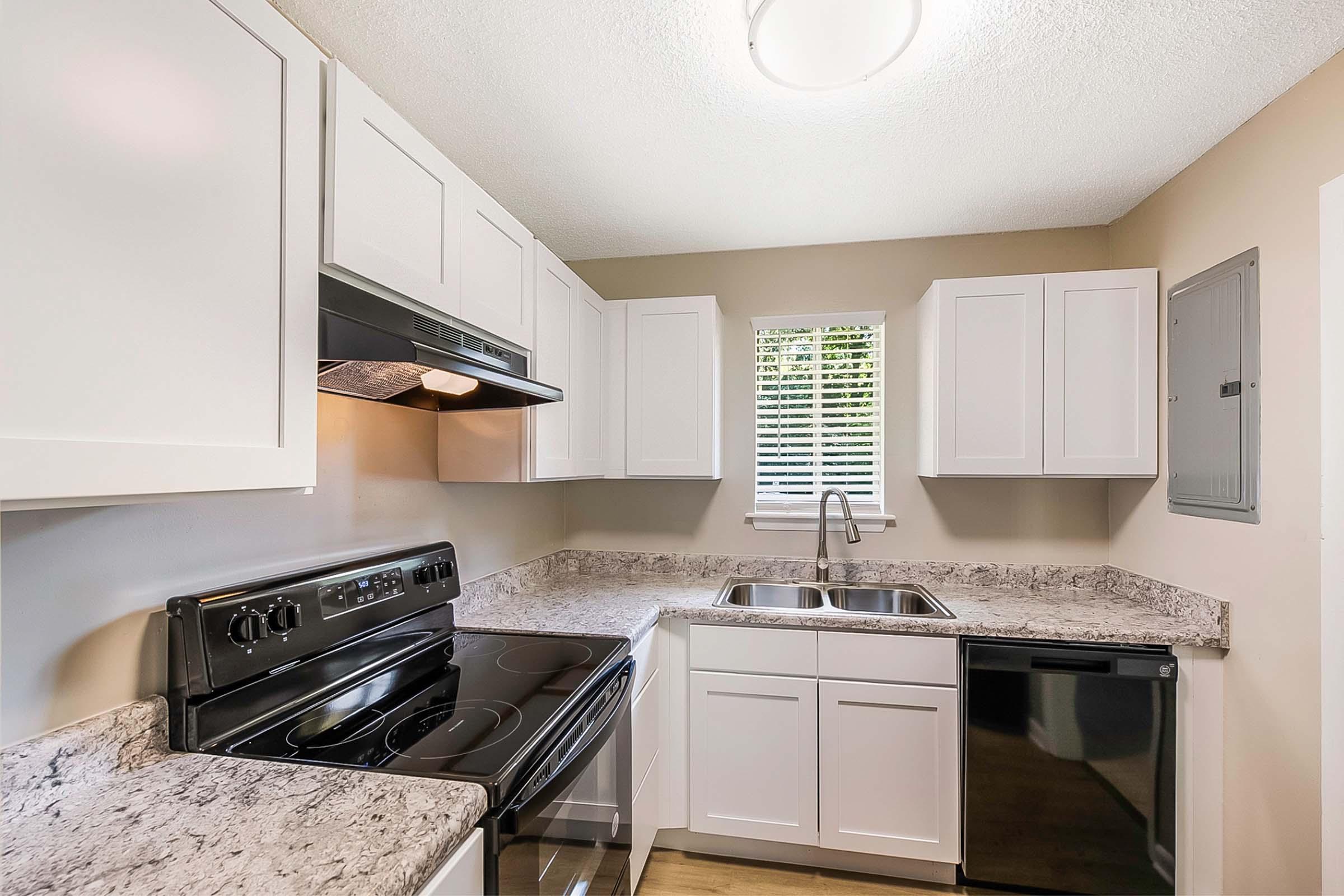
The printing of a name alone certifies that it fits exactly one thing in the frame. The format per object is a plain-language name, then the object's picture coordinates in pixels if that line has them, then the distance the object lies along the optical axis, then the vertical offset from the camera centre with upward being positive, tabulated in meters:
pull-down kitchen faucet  2.50 -0.34
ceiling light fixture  1.14 +0.82
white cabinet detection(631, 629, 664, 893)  1.90 -0.96
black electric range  1.08 -0.54
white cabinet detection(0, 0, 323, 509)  0.64 +0.25
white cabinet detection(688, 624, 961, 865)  1.97 -0.96
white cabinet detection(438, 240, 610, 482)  1.97 +0.10
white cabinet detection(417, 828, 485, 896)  0.85 -0.61
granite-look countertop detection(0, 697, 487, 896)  0.74 -0.52
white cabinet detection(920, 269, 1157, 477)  2.20 +0.30
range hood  1.08 +0.19
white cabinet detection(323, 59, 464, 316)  1.07 +0.50
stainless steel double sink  2.44 -0.59
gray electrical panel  1.73 +0.20
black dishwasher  1.85 -0.96
